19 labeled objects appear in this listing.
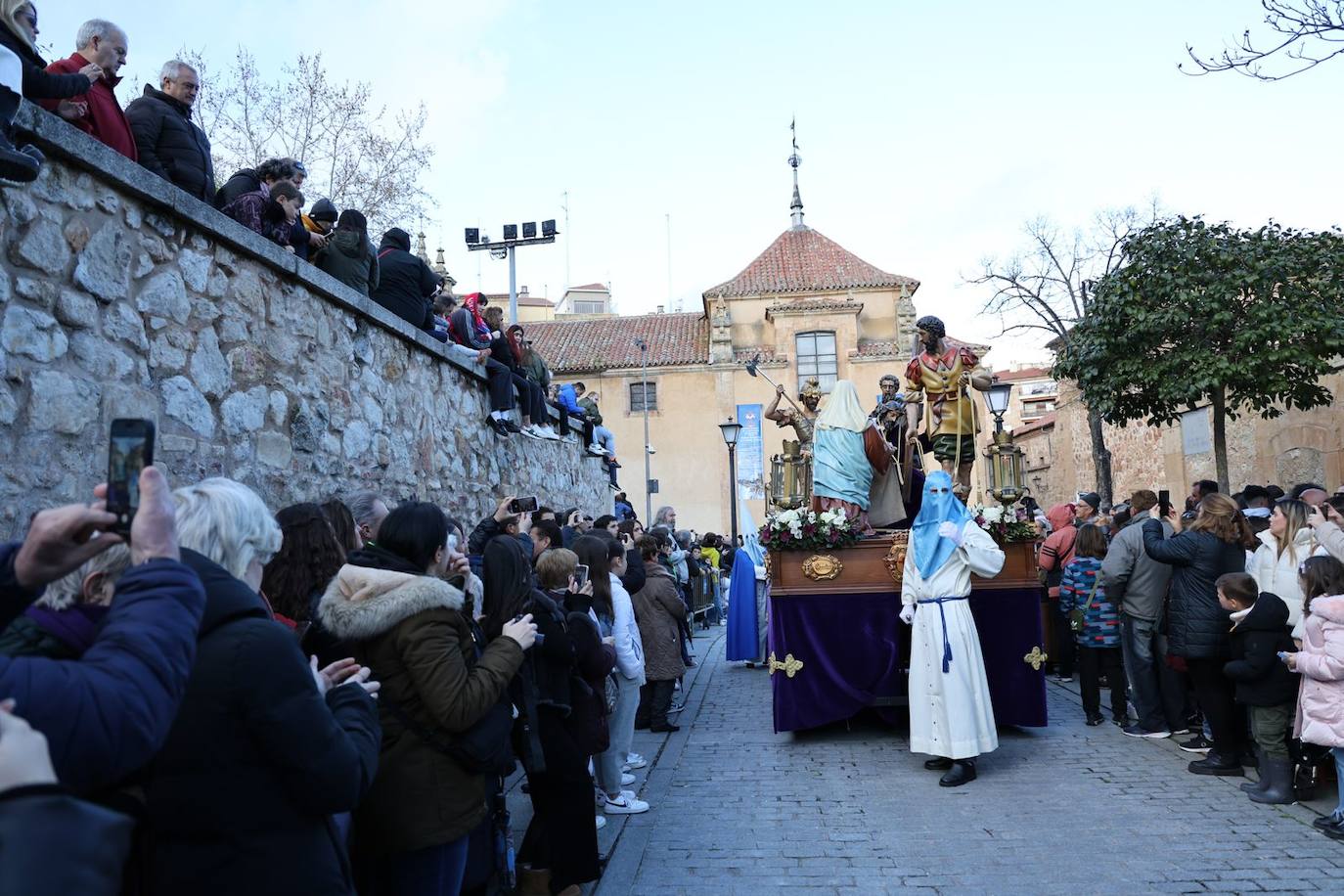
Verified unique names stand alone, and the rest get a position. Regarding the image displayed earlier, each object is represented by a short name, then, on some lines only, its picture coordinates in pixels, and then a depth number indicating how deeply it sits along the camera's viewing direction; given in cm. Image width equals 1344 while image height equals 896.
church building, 3753
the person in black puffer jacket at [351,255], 729
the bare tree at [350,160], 1773
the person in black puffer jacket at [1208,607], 652
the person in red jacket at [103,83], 484
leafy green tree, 1378
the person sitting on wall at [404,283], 858
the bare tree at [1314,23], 644
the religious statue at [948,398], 829
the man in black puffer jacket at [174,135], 540
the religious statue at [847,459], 841
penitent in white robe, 648
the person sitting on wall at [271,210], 617
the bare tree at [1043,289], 2733
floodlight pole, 2410
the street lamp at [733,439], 1902
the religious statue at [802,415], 949
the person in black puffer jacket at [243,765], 212
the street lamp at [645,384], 3231
